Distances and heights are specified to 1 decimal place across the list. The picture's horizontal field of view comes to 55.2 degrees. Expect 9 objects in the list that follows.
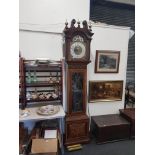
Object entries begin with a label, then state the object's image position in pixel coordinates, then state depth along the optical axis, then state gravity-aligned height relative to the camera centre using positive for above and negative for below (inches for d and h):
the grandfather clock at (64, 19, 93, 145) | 85.0 -4.0
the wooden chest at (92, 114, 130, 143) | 93.0 -35.2
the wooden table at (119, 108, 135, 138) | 96.3 -28.4
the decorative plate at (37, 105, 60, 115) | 80.5 -20.5
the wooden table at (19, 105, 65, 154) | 74.7 -22.4
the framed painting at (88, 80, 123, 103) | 102.5 -12.2
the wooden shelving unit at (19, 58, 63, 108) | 85.9 -5.4
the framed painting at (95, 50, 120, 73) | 100.5 +8.6
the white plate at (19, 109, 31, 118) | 77.1 -21.1
